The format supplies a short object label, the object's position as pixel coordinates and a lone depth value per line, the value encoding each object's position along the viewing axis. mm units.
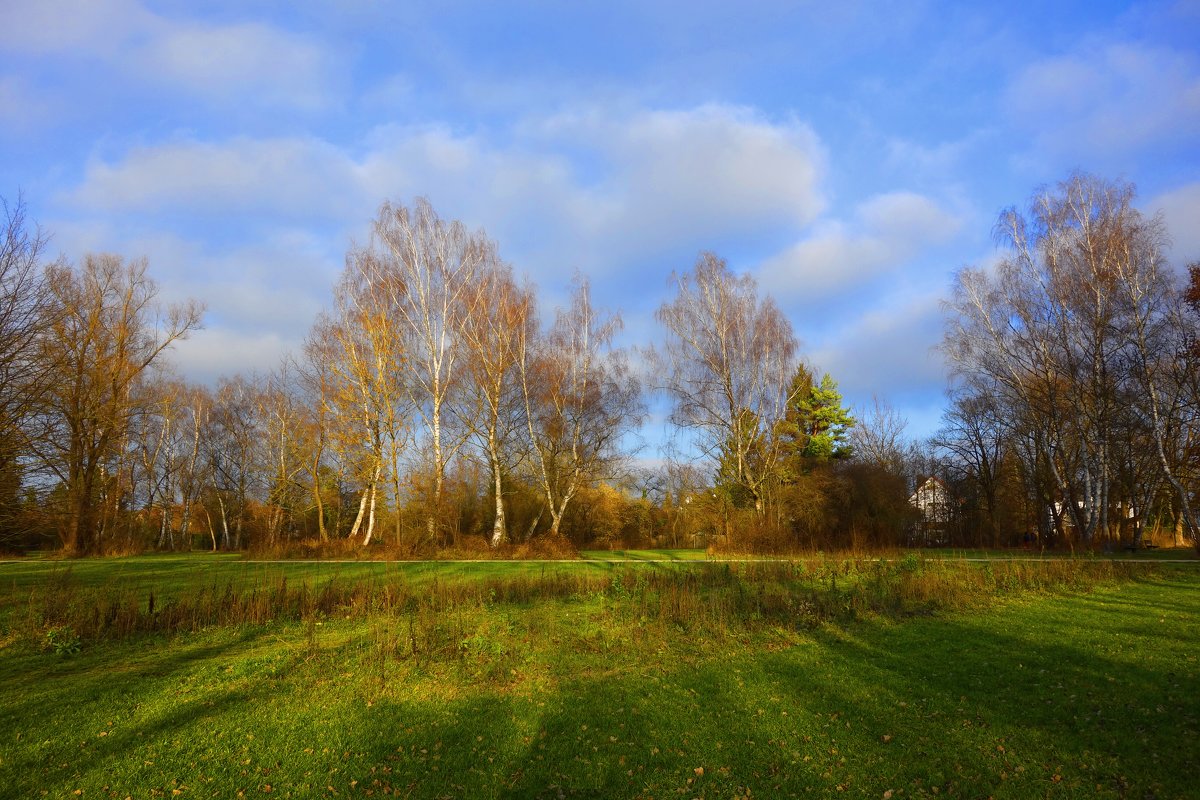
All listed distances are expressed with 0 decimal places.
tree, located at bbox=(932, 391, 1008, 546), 36781
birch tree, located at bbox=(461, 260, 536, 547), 26172
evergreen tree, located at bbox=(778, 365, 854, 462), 30781
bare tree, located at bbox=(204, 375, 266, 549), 41469
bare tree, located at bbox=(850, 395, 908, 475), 45853
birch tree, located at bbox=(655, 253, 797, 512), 28188
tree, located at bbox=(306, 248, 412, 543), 25922
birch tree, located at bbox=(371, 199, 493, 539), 26062
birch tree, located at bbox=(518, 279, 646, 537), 27859
